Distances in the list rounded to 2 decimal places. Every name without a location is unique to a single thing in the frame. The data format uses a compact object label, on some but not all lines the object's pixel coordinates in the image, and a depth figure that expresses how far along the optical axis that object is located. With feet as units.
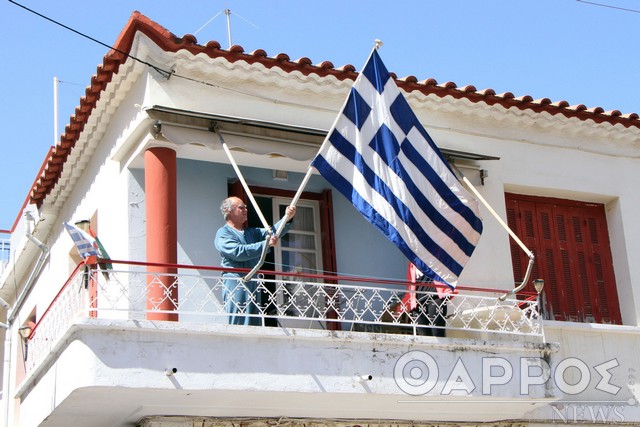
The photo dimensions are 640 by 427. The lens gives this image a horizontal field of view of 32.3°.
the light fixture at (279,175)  41.78
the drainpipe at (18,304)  48.08
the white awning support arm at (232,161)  33.83
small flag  33.93
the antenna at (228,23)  44.92
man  35.27
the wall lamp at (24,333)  47.88
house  34.17
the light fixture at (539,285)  38.01
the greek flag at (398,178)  34.60
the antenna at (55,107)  48.96
